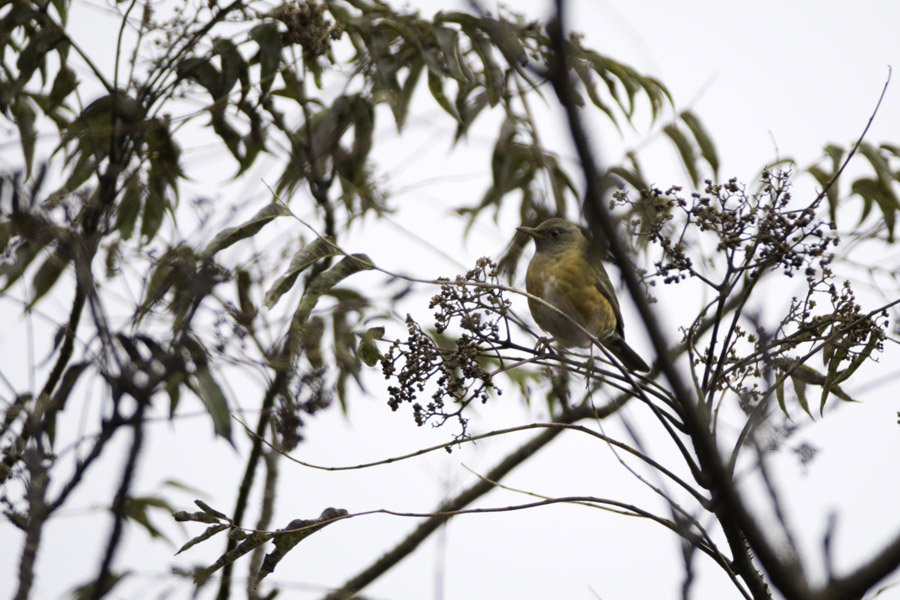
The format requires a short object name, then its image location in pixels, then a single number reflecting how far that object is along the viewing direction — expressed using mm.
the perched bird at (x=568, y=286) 7324
